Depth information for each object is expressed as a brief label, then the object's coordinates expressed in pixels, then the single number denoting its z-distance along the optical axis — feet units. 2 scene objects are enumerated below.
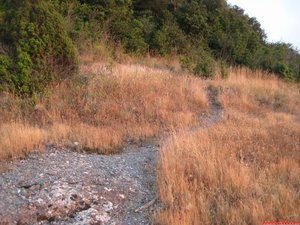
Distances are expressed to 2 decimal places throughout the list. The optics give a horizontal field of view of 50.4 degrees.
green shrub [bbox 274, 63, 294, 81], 41.24
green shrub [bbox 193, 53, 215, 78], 33.86
